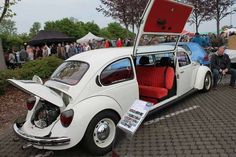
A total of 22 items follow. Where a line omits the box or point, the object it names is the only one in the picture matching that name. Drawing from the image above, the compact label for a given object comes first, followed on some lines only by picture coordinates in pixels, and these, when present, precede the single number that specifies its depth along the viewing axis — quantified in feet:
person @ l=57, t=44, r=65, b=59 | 43.31
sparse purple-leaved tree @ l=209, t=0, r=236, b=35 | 54.03
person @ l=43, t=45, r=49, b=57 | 45.38
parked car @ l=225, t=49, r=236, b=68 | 24.50
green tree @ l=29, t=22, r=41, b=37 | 209.16
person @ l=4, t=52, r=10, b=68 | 41.27
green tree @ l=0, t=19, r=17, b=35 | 195.89
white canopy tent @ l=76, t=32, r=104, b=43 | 74.41
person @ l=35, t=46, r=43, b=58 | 46.09
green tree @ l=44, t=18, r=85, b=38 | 120.26
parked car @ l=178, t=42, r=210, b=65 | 25.11
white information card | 9.26
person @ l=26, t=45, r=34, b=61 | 43.51
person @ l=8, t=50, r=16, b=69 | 41.21
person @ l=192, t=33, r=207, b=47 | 35.45
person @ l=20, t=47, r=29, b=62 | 42.43
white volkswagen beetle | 11.06
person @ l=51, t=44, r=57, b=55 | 48.55
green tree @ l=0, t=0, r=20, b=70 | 24.59
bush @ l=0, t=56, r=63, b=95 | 21.87
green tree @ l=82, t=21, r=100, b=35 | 133.68
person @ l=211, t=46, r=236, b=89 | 21.57
